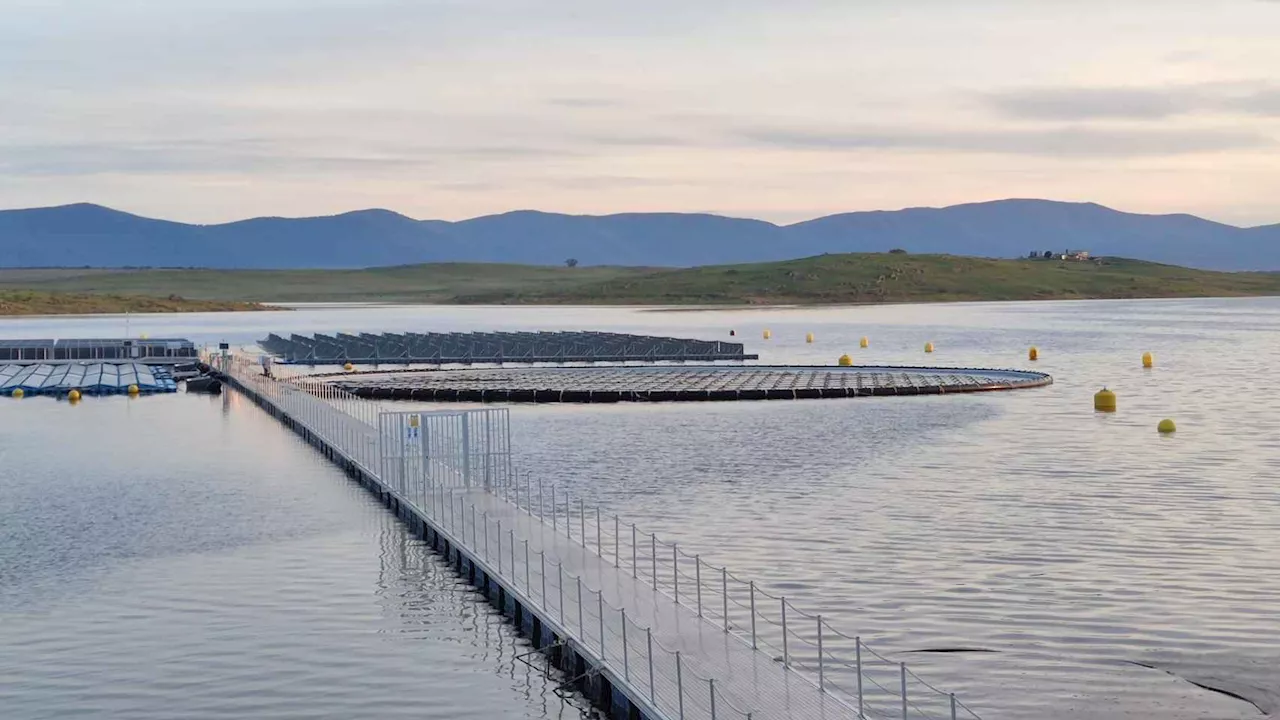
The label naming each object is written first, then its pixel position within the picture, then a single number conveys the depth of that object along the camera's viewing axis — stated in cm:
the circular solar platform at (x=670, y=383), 8044
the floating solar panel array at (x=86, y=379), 9288
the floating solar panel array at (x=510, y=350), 11019
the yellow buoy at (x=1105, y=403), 7512
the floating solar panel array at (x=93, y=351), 11600
